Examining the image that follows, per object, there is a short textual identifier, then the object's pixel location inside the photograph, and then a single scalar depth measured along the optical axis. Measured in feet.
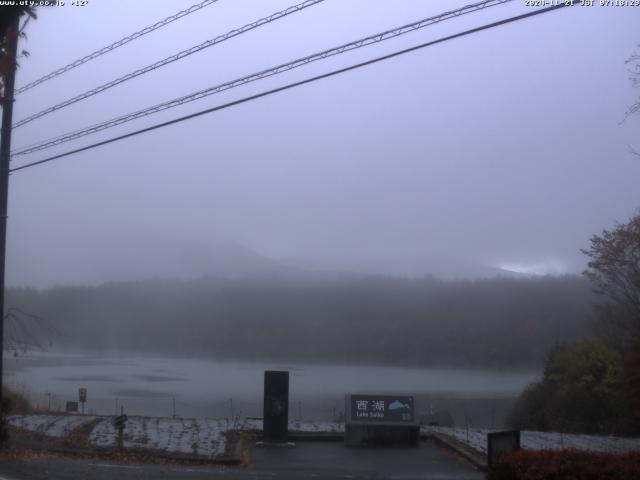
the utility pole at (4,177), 56.84
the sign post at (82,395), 97.50
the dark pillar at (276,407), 65.36
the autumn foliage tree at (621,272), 113.60
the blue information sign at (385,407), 67.56
